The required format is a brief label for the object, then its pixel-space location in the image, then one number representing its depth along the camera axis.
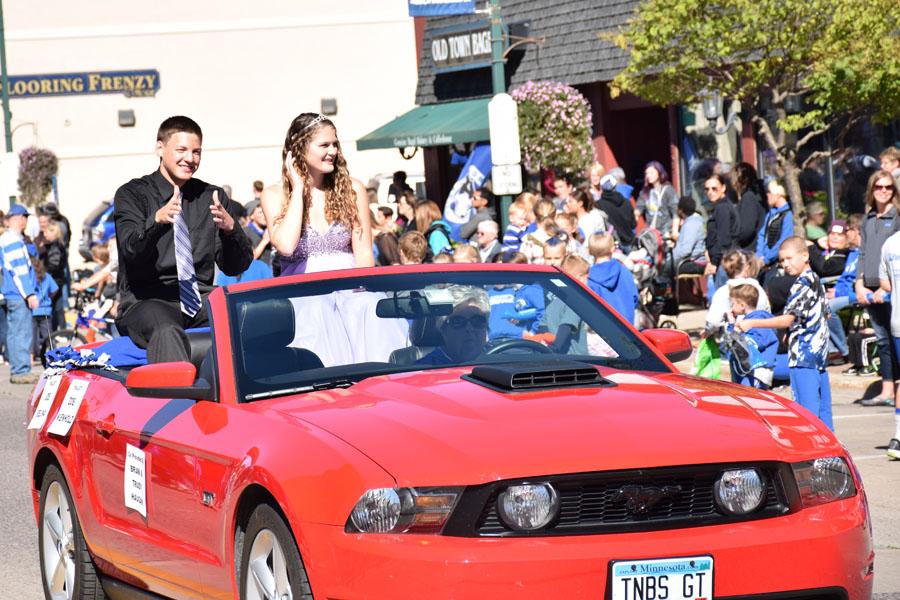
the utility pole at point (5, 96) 33.48
